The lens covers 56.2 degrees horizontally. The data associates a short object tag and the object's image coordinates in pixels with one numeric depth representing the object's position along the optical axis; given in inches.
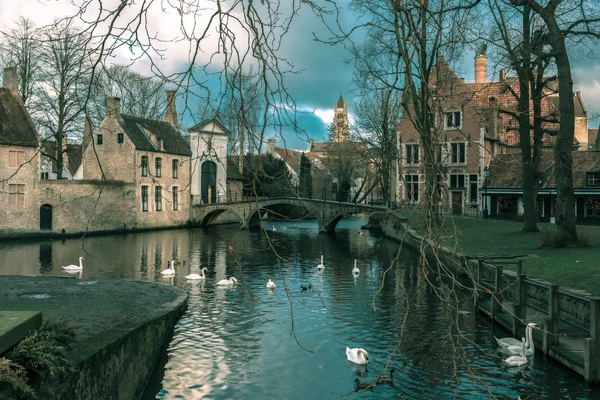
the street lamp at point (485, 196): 1444.4
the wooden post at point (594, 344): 336.5
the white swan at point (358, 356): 412.2
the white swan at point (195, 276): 772.0
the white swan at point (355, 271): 821.0
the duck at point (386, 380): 375.4
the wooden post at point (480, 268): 567.2
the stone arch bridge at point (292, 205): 1611.7
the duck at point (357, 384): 366.5
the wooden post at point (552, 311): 394.3
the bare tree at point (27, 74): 1382.4
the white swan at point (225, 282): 725.3
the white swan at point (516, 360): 401.1
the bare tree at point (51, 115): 1368.1
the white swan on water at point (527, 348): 414.3
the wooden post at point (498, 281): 494.0
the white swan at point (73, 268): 847.1
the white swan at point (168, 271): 807.7
